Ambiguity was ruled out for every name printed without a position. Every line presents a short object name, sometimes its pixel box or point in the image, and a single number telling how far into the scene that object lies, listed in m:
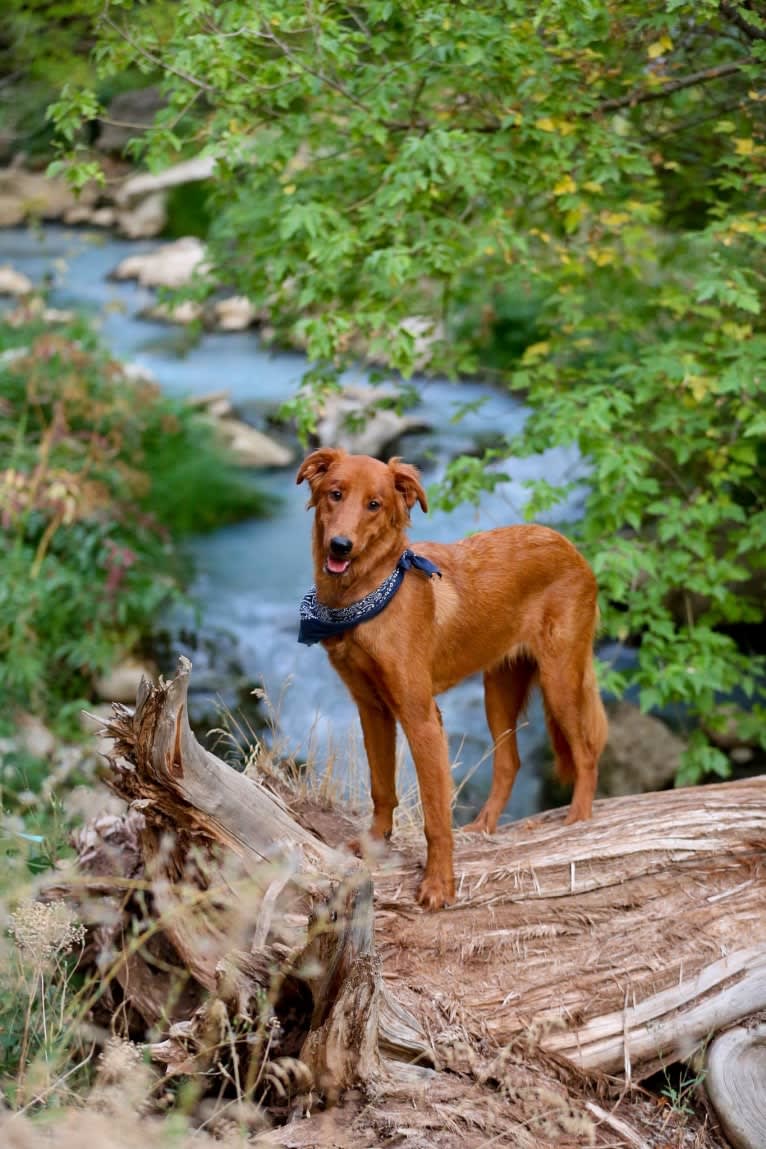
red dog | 3.84
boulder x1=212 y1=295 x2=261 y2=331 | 14.74
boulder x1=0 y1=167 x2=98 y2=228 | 16.53
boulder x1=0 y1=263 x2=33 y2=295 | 13.66
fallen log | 3.16
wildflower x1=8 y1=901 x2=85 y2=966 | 3.02
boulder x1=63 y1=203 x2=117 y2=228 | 16.88
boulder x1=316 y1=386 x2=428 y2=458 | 11.30
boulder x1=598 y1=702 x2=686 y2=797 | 7.99
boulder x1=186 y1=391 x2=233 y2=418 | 12.02
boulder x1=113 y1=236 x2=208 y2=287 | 14.53
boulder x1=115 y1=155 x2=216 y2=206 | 16.27
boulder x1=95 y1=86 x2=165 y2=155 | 16.22
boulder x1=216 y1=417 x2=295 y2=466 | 11.53
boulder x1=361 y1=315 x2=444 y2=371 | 6.26
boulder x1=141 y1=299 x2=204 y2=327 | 14.14
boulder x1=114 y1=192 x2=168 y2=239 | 16.44
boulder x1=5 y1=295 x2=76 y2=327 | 9.74
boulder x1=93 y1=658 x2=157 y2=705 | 8.73
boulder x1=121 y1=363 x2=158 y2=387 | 9.86
